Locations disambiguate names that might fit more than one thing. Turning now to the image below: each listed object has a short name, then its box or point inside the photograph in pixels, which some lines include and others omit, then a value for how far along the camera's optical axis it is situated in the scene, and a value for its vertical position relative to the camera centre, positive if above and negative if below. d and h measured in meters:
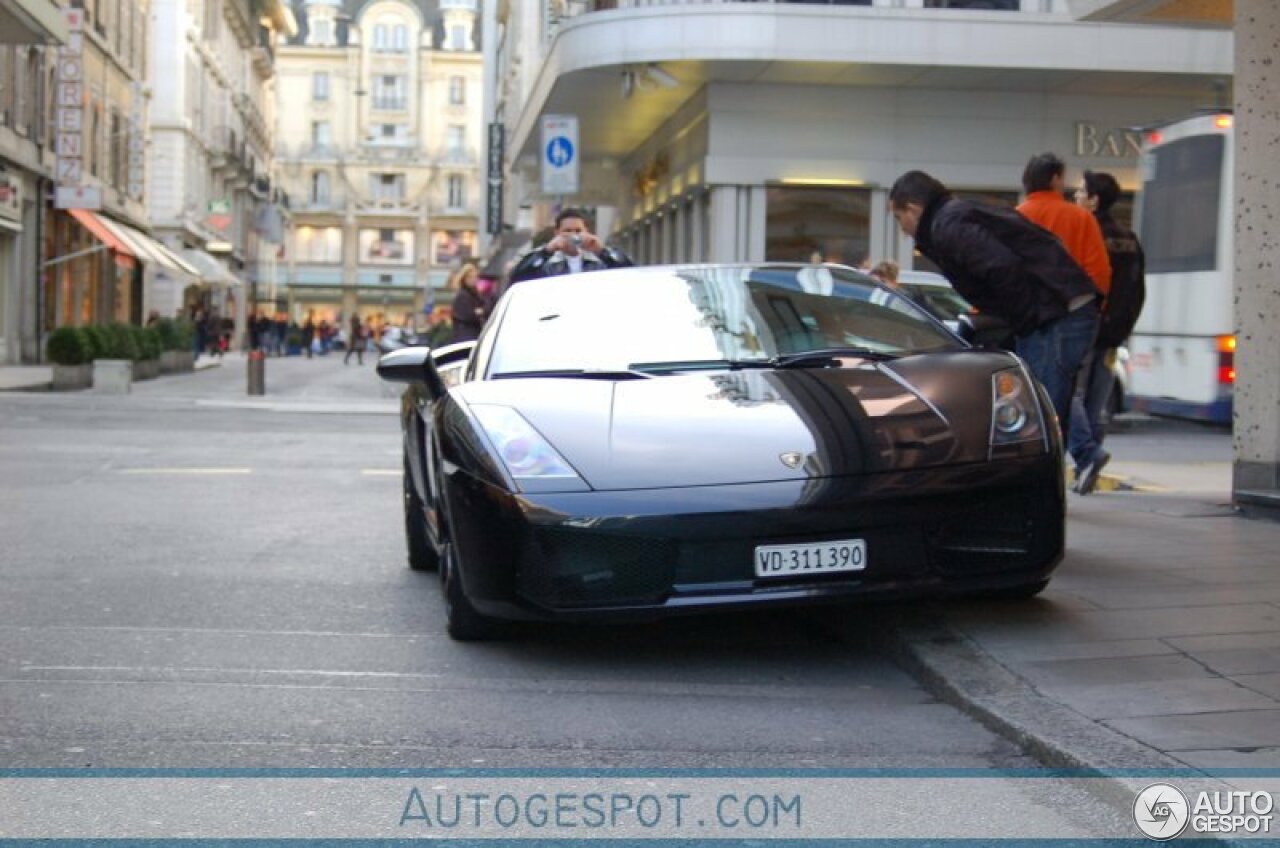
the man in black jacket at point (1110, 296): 10.75 +0.19
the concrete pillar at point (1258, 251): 9.27 +0.40
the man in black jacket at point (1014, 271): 8.49 +0.25
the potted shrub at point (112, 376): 26.69 -0.99
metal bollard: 28.42 -0.98
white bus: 19.23 +0.61
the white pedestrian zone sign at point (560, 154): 21.05 +1.86
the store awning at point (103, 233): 41.44 +1.68
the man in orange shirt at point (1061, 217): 9.56 +0.57
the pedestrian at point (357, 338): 62.19 -0.87
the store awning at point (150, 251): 44.00 +1.46
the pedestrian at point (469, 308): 15.46 +0.06
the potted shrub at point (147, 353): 33.31 -0.84
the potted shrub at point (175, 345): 38.56 -0.77
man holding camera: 11.12 +0.37
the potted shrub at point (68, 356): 27.98 -0.75
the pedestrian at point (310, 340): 73.60 -1.20
